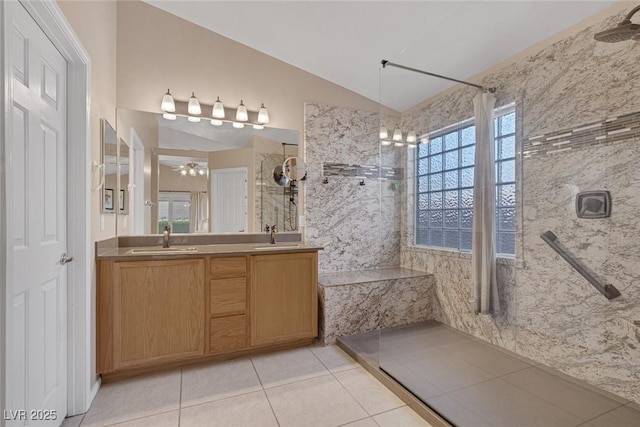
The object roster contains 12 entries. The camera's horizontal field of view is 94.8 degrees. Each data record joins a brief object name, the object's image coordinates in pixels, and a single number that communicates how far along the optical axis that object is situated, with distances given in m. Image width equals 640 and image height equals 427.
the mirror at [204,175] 2.65
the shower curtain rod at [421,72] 2.68
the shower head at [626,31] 1.67
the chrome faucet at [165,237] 2.57
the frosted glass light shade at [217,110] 2.81
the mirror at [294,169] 3.13
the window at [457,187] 2.41
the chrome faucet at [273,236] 2.99
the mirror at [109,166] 2.08
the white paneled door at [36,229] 1.17
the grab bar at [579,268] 1.86
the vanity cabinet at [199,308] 2.02
